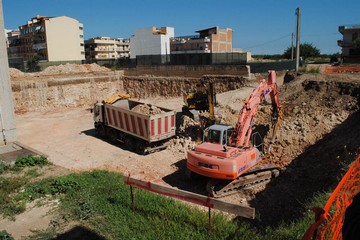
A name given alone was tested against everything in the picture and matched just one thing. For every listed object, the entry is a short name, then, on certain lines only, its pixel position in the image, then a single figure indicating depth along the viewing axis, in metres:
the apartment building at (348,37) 47.45
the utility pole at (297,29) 20.64
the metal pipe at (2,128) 12.97
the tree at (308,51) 64.09
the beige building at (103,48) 75.69
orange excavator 8.98
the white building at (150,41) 61.38
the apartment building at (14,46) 69.62
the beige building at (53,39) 60.34
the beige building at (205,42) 62.62
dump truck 12.83
